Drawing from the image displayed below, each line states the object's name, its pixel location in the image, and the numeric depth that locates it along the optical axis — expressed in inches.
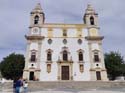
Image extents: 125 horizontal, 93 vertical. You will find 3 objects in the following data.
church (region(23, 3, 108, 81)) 678.3
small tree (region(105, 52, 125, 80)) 862.3
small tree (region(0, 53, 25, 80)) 846.3
